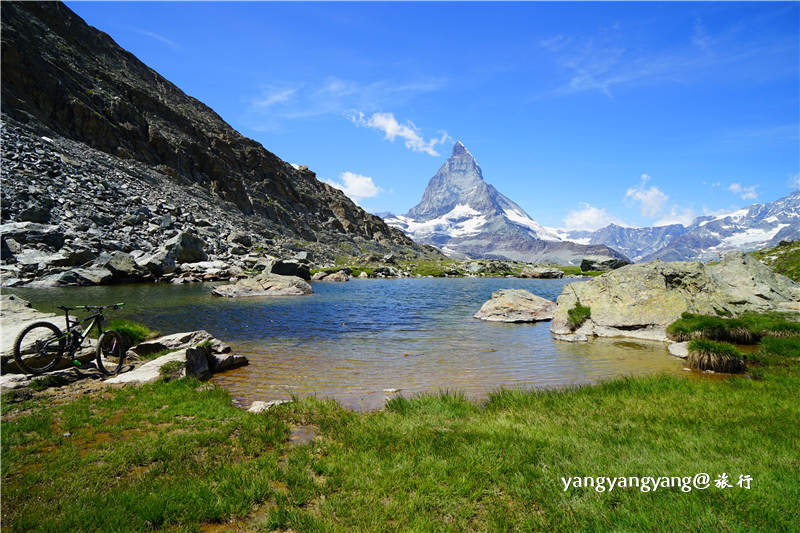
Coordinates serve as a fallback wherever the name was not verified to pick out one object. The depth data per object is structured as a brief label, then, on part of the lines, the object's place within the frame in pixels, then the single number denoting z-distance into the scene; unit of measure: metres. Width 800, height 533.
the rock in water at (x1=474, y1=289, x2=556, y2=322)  33.06
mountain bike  12.37
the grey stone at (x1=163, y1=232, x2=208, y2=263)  70.72
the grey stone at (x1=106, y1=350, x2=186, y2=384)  13.06
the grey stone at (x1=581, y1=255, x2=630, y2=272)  168.80
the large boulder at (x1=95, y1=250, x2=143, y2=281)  57.38
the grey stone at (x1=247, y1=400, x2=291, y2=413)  11.03
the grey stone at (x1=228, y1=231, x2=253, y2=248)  97.25
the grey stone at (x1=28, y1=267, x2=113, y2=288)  49.67
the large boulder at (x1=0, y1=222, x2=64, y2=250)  54.06
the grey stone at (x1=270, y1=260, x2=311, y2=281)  73.06
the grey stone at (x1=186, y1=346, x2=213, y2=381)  14.27
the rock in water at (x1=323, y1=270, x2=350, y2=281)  93.36
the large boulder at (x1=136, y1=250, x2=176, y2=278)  63.06
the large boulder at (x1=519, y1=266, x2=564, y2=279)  146.50
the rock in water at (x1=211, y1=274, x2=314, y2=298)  53.13
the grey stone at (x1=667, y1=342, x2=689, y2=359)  18.05
